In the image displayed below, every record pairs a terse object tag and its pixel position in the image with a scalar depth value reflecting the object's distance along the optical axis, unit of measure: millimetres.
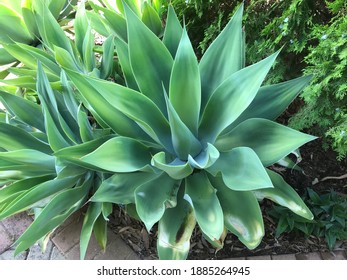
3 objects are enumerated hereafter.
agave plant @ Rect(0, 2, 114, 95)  2053
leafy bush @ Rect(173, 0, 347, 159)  1845
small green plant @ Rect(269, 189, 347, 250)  2105
